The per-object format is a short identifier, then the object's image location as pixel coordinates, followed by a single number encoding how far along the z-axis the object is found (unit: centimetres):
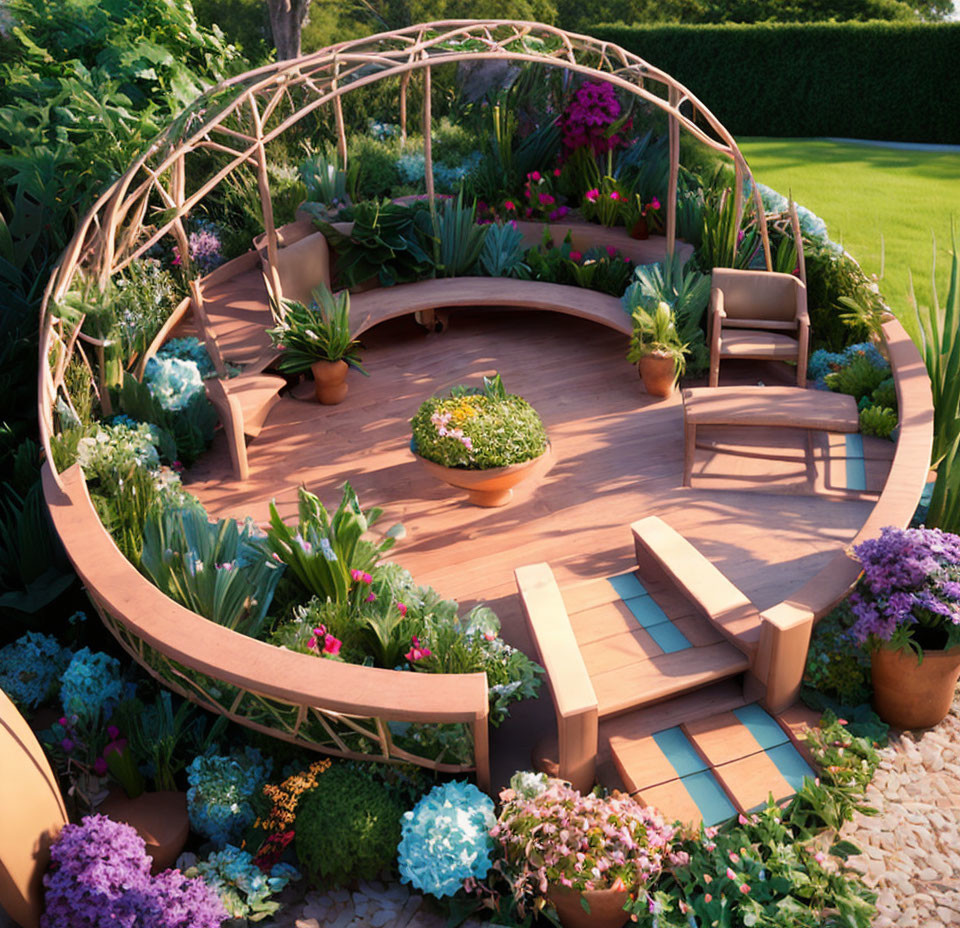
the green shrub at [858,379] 682
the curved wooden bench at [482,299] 789
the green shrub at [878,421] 639
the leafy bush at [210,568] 464
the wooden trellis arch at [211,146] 610
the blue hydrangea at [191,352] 727
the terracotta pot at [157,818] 425
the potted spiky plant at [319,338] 720
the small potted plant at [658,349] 730
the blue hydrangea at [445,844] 381
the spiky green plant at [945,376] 600
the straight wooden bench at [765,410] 634
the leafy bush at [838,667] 466
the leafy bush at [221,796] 430
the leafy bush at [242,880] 392
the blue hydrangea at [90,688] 480
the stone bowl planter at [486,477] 593
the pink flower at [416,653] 450
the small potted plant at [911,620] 438
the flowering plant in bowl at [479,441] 586
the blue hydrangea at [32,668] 516
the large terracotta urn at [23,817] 374
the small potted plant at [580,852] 369
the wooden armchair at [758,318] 722
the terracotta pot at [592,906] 369
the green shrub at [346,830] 397
